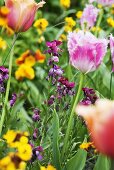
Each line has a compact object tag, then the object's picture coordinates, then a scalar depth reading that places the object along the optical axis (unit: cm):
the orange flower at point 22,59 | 97
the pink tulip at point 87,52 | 104
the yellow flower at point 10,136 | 85
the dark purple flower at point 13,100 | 121
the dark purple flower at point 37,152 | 95
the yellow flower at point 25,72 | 95
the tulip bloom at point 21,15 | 106
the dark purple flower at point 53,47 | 117
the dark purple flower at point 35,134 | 113
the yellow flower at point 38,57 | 99
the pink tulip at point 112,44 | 110
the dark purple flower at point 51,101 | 122
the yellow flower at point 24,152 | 77
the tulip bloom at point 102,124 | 64
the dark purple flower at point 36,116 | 119
